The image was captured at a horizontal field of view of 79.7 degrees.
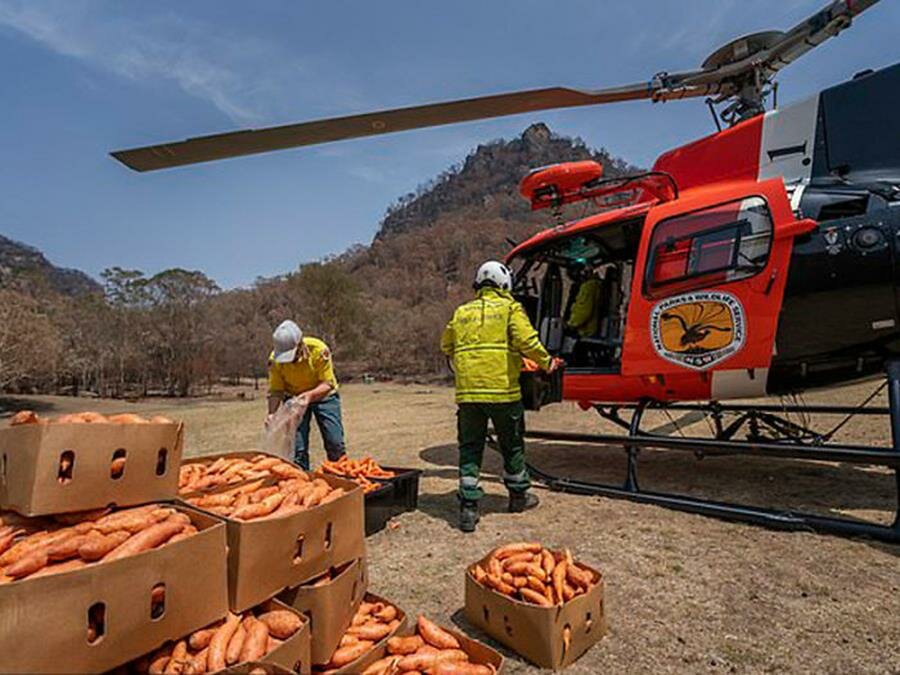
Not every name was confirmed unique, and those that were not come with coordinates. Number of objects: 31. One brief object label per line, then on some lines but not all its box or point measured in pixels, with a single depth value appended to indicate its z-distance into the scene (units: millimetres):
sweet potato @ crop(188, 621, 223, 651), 1943
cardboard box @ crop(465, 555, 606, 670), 2377
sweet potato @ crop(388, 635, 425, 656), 2265
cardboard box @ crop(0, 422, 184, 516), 1969
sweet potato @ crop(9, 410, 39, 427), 2160
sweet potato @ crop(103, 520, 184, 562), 1870
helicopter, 4070
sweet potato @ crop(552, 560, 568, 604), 2553
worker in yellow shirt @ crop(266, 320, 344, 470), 4812
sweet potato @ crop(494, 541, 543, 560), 2893
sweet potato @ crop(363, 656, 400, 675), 2121
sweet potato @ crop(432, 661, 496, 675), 2051
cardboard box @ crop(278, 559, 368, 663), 2232
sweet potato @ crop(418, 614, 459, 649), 2244
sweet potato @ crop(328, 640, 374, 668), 2222
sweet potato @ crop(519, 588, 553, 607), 2512
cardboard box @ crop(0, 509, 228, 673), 1588
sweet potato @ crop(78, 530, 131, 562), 1871
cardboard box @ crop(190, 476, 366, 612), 2117
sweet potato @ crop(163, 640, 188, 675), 1835
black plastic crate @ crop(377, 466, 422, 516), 4543
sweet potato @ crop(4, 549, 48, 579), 1767
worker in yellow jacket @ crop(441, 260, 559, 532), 4254
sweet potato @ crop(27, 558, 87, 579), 1741
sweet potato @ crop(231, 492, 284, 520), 2344
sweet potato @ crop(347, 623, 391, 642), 2371
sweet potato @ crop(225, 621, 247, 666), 1878
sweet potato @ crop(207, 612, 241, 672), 1839
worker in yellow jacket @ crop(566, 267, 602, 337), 6762
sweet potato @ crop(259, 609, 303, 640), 2064
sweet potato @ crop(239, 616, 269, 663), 1906
